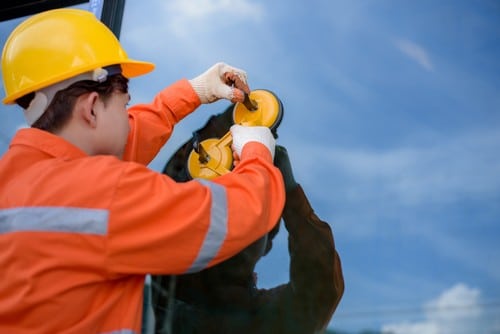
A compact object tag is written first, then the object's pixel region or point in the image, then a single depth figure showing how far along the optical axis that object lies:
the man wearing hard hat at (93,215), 1.15
